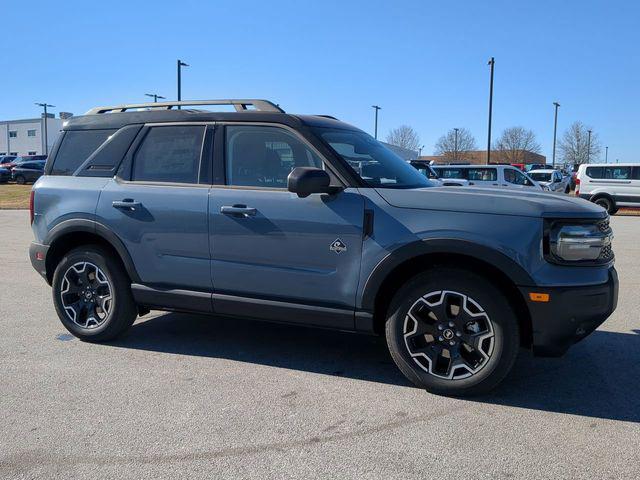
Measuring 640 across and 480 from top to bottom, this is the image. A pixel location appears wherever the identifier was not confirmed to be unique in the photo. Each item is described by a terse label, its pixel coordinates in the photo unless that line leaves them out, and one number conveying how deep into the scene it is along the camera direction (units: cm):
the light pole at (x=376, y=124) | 5388
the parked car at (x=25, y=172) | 3666
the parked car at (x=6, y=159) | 4523
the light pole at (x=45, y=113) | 6612
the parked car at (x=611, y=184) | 2145
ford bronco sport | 365
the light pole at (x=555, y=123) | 5438
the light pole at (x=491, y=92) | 3038
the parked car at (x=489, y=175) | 2139
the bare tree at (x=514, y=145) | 7894
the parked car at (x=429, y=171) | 2187
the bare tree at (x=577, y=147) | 7281
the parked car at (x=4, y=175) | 3744
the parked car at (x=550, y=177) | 2952
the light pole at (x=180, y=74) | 2628
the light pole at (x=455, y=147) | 7391
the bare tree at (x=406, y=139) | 7894
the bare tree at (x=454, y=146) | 7962
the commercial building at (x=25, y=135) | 8462
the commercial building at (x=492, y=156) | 7862
